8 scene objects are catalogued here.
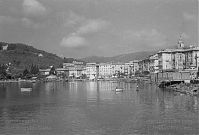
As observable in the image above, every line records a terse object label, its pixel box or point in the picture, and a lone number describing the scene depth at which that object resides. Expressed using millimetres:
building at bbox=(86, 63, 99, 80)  141125
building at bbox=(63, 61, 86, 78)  146412
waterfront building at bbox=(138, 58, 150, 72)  111019
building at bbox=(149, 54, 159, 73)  98325
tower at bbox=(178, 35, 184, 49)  99688
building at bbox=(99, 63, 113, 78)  140188
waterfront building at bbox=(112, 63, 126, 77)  138000
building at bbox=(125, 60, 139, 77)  131100
